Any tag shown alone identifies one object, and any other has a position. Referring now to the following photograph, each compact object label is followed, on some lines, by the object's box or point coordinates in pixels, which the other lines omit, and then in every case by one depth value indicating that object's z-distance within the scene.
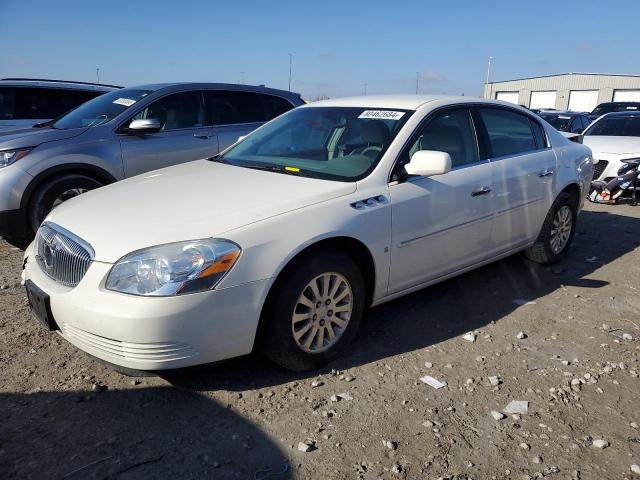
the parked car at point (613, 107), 14.55
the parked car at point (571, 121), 14.27
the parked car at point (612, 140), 8.27
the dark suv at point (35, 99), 7.69
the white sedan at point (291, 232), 2.54
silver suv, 4.97
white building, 40.38
